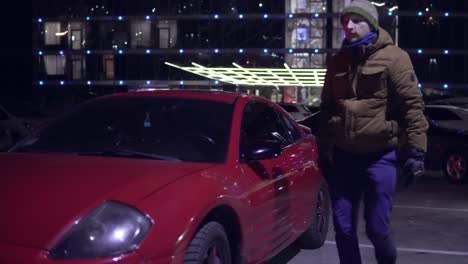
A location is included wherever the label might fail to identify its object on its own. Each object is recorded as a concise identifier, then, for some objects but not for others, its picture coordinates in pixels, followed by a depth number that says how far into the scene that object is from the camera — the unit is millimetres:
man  4070
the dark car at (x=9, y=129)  13539
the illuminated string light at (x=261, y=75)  41438
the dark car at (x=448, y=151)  11871
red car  3229
